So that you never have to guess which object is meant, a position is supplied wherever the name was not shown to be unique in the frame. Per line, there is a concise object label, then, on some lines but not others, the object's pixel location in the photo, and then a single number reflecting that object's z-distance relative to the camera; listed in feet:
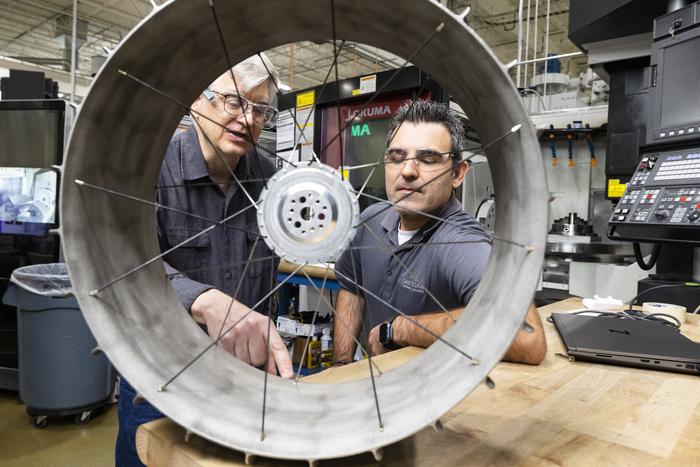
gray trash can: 6.42
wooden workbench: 1.54
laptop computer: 2.59
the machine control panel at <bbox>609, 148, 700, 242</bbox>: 3.33
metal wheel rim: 1.39
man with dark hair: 3.23
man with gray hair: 3.28
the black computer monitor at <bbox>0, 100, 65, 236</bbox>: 7.35
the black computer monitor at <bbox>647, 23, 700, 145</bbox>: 3.56
